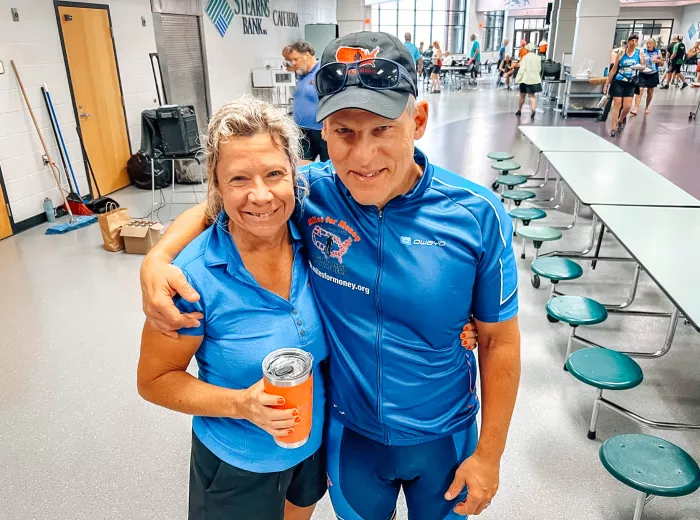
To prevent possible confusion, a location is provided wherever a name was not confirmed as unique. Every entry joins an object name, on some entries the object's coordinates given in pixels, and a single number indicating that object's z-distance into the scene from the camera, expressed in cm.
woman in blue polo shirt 122
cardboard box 504
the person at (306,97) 516
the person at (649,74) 1164
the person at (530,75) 1145
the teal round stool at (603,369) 238
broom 595
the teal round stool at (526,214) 466
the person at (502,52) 2172
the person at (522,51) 1488
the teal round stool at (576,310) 295
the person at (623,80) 936
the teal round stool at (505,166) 603
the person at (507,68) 1733
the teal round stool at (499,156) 643
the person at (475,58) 1912
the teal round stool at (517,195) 523
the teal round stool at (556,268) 346
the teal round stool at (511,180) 569
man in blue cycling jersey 117
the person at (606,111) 1138
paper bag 511
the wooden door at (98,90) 630
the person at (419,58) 1592
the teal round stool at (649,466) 183
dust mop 558
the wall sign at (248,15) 901
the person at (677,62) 1617
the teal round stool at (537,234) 415
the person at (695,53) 1781
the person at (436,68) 1761
